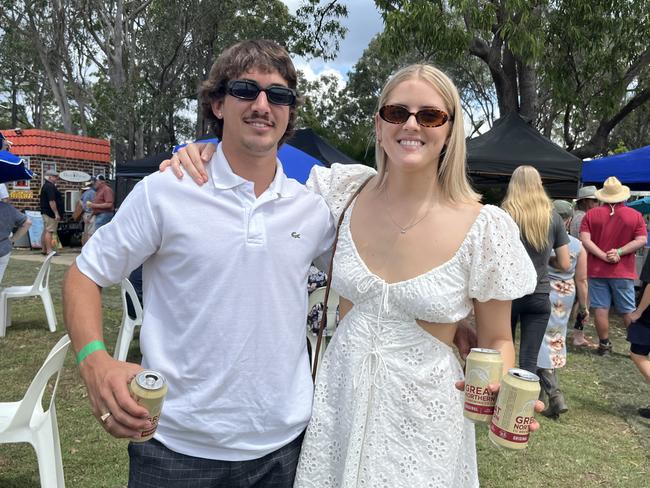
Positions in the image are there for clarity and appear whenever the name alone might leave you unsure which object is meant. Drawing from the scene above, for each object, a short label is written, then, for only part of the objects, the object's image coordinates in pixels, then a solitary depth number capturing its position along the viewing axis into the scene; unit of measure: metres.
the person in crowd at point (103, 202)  11.68
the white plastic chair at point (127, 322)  4.92
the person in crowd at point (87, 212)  14.25
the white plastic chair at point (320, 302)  3.96
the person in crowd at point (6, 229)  6.21
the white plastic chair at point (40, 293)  6.41
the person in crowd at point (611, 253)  6.44
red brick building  16.88
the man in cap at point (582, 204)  7.92
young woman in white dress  1.55
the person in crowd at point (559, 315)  4.66
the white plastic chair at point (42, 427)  2.59
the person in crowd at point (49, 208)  13.43
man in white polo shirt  1.47
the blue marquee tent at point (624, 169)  8.99
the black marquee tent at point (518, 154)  7.29
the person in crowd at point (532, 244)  4.34
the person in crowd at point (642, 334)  4.32
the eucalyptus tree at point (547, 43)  8.23
